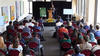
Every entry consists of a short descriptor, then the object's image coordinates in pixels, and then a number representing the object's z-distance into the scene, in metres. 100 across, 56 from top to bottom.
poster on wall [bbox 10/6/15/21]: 9.17
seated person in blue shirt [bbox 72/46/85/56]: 3.38
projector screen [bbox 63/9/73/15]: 10.90
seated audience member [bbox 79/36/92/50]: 4.27
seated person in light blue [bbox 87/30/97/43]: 5.03
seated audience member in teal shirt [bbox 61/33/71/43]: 5.28
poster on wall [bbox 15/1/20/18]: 10.54
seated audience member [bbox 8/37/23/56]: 4.25
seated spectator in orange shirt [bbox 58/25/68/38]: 6.38
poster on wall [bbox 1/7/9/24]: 7.80
